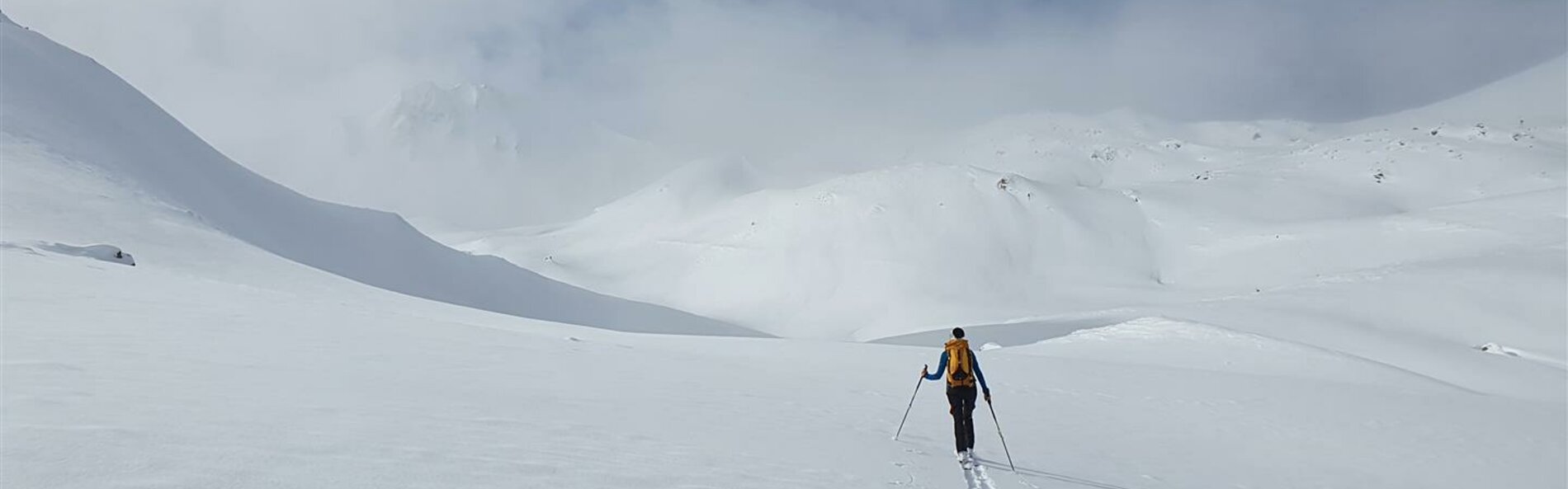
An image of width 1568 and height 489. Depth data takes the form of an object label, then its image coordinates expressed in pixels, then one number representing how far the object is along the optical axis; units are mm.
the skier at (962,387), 10023
